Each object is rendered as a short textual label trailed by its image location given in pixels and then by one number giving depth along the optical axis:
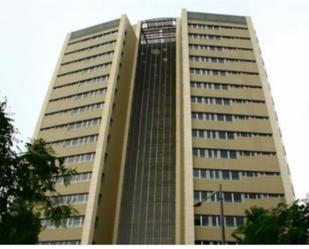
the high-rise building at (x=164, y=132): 51.84
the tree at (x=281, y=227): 24.91
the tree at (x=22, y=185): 14.71
